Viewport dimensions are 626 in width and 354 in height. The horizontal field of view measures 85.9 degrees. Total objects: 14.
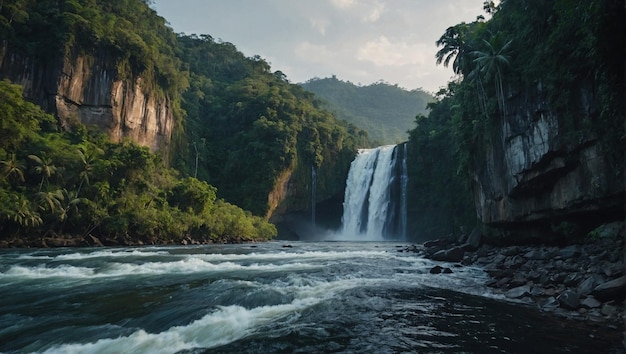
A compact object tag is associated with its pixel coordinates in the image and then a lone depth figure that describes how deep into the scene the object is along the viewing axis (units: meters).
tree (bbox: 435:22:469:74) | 24.50
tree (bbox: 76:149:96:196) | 22.53
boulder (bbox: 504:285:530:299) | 8.03
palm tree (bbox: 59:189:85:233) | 20.81
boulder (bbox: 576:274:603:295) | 7.14
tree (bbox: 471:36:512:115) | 16.17
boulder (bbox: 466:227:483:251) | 18.88
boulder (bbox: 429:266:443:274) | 11.73
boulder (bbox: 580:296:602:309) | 6.48
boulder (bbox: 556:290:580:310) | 6.66
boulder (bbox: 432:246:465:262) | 15.80
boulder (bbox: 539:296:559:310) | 6.96
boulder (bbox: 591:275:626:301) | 6.50
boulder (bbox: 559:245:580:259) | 11.37
